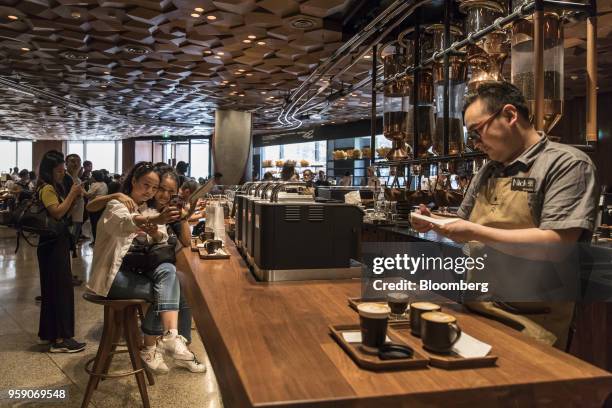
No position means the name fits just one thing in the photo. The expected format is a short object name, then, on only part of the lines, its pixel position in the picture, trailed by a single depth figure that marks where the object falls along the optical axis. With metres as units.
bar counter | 0.89
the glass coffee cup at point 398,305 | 1.33
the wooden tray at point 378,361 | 0.99
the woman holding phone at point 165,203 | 2.71
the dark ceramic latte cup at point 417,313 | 1.19
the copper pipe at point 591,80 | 1.76
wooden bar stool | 2.49
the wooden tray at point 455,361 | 1.01
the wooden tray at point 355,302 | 1.49
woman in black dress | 3.47
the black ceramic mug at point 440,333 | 1.06
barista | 1.38
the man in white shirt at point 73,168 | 4.80
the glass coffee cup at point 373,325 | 1.05
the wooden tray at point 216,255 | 2.40
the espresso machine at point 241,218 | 2.39
